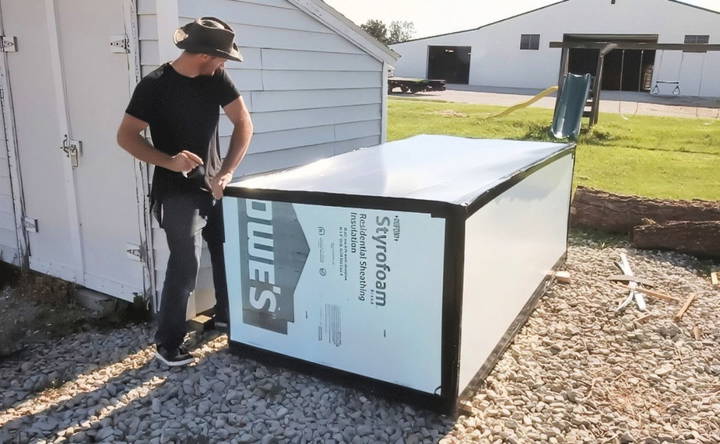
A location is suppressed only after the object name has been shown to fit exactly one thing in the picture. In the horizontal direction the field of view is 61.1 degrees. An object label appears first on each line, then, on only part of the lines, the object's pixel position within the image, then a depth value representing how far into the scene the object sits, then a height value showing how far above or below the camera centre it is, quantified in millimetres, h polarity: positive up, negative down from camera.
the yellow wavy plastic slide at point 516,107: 17188 -1105
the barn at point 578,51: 31484 +1110
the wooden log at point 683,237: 5703 -1566
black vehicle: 28522 -816
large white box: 2805 -995
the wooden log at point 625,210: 6082 -1418
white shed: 3949 -336
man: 3051 -421
